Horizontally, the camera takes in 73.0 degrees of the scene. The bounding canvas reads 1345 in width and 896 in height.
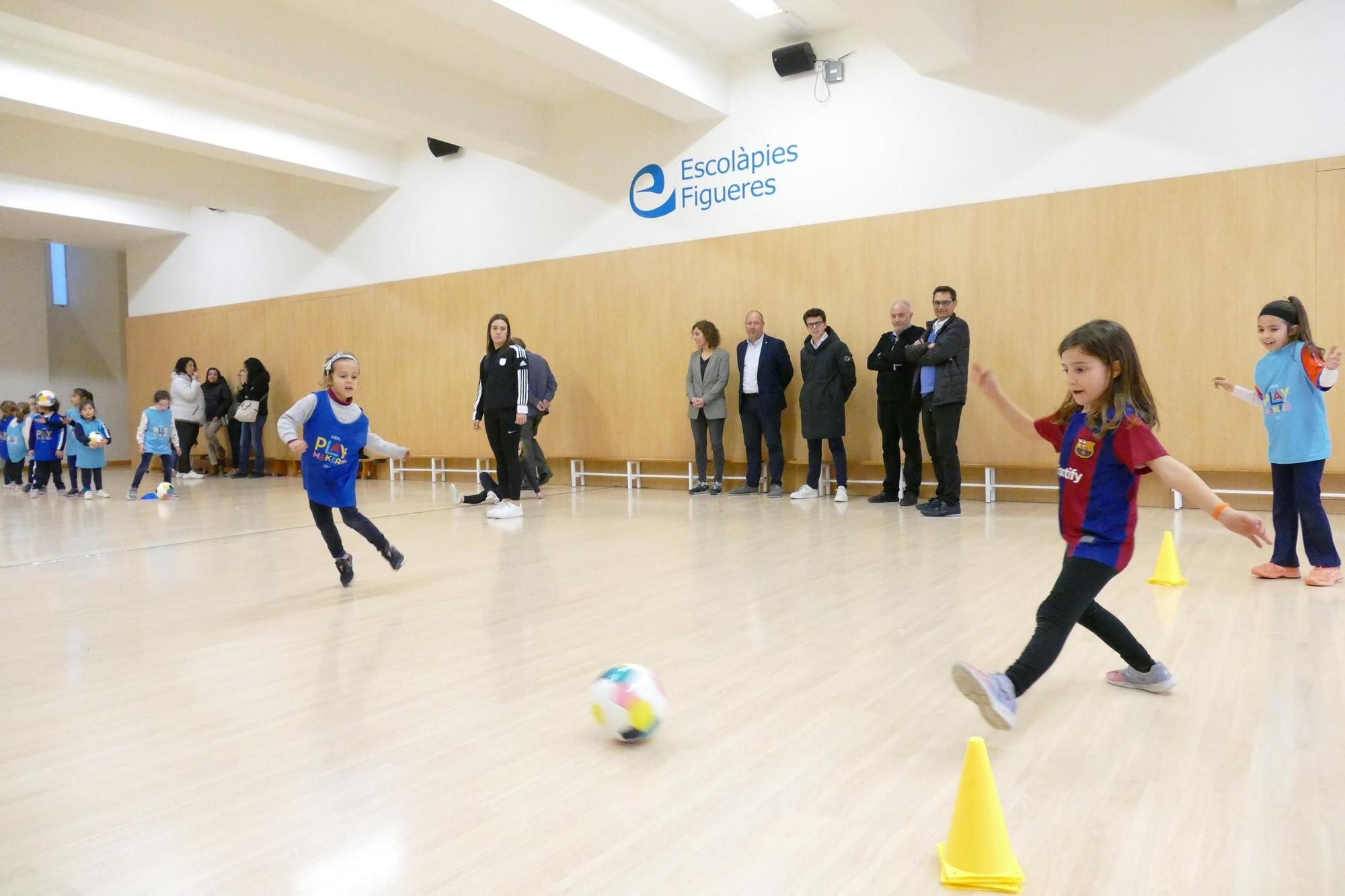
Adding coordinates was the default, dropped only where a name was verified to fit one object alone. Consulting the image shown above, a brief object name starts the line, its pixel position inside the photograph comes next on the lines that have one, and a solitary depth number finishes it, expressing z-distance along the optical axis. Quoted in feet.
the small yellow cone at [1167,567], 14.06
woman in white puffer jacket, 43.70
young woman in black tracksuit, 23.13
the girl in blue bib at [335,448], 15.25
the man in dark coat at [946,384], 23.38
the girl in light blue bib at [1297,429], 13.61
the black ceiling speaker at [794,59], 28.27
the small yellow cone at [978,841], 5.35
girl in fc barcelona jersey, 8.09
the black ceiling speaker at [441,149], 37.31
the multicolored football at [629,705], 7.73
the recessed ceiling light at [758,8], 26.25
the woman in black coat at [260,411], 43.73
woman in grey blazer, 29.66
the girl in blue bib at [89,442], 32.32
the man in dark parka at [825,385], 26.84
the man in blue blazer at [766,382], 28.55
